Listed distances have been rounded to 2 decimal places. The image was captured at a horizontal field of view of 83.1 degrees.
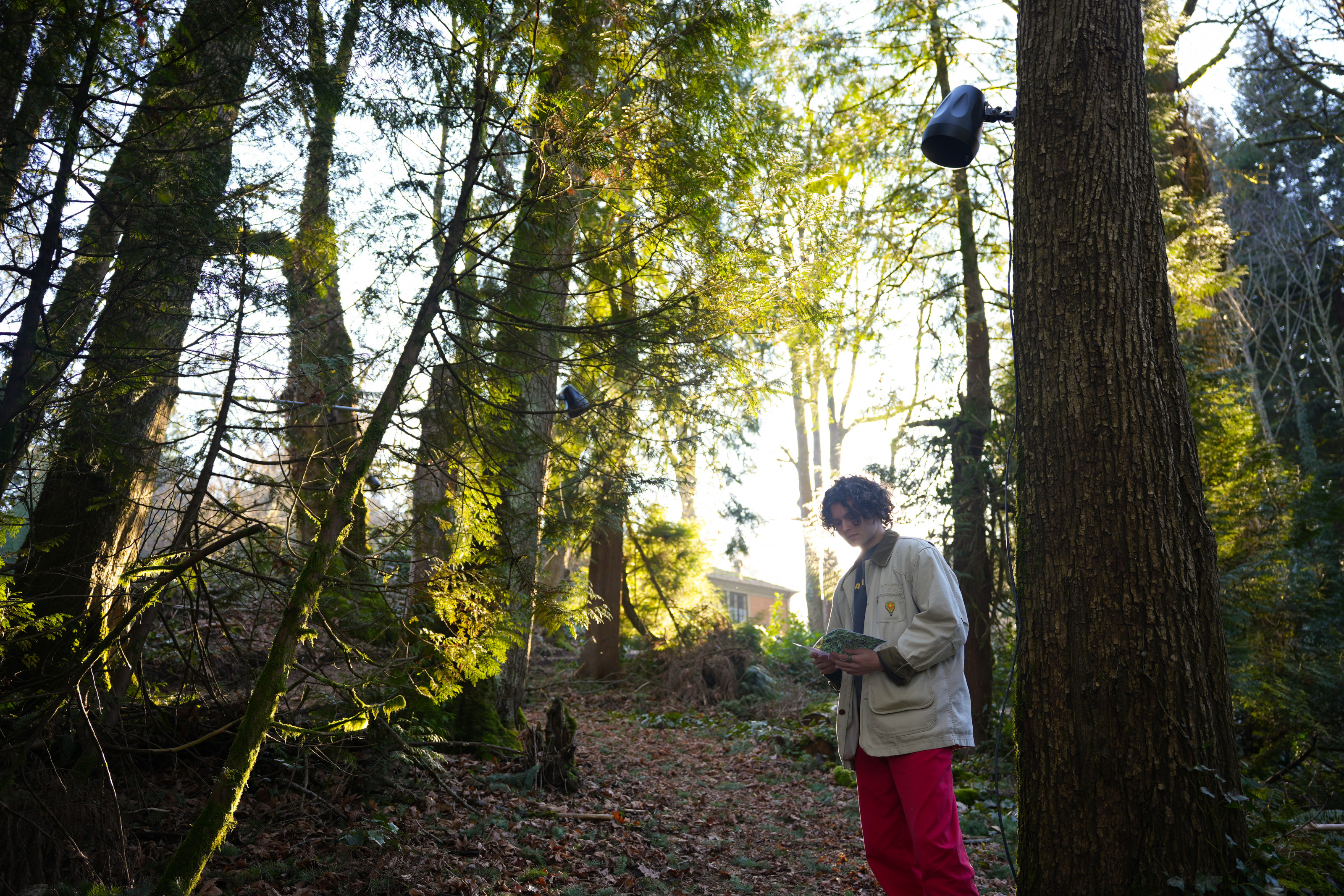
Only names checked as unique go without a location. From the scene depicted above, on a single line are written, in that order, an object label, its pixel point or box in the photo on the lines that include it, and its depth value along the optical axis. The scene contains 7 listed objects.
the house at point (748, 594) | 34.22
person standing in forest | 2.94
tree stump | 5.75
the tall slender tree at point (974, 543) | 8.02
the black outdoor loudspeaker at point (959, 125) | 3.38
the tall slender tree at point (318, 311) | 4.08
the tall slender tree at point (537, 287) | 4.02
